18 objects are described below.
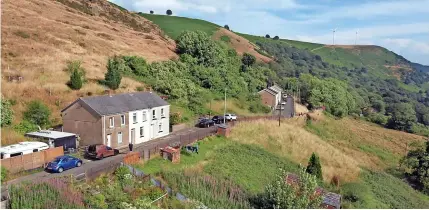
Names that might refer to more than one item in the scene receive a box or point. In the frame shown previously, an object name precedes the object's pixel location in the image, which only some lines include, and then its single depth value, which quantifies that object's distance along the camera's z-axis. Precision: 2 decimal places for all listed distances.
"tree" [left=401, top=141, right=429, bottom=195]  49.67
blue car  30.06
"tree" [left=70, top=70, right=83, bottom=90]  54.19
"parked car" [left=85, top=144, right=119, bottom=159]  34.22
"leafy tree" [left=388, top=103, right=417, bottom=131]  114.38
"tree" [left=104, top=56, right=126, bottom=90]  58.62
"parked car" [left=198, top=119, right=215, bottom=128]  52.38
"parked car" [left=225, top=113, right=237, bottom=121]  56.62
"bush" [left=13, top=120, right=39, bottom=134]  37.78
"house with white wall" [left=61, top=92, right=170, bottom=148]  37.69
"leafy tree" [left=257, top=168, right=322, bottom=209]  25.17
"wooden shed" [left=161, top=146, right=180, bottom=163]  36.03
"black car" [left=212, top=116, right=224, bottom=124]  55.44
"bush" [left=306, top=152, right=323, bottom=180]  40.12
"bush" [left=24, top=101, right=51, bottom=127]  40.50
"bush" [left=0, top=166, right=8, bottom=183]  26.45
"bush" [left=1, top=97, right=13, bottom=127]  37.34
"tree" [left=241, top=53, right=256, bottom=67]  104.69
